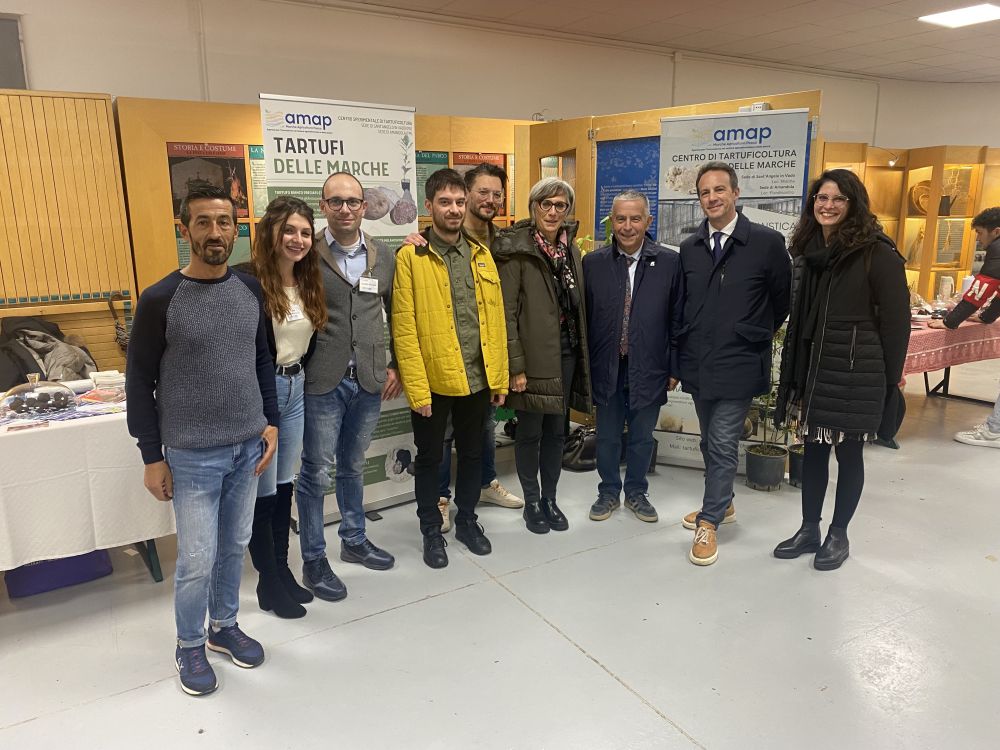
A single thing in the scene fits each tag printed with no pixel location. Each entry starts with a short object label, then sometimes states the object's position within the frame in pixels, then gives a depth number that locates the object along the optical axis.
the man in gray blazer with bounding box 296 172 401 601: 2.58
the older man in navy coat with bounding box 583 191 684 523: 3.21
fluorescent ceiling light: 6.08
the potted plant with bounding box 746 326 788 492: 3.97
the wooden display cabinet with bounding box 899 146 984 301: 8.47
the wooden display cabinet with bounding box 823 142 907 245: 7.94
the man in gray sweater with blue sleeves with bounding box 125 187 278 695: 1.93
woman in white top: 2.33
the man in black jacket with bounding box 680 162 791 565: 2.96
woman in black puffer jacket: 2.71
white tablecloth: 2.52
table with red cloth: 4.77
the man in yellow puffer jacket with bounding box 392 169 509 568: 2.76
